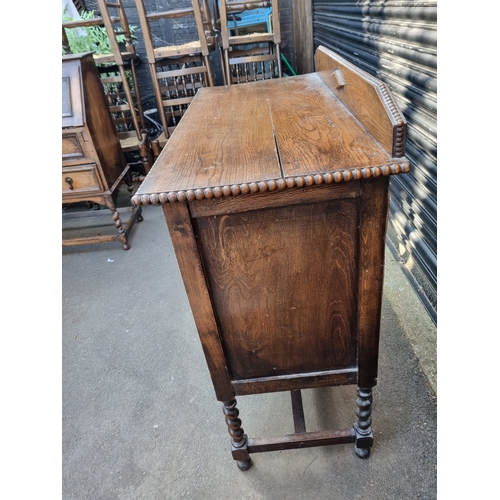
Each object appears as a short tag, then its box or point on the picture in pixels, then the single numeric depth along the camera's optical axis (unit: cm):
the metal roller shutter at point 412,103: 133
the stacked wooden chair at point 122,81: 278
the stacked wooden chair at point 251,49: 293
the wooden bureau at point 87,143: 221
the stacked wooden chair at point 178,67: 284
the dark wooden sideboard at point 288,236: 77
